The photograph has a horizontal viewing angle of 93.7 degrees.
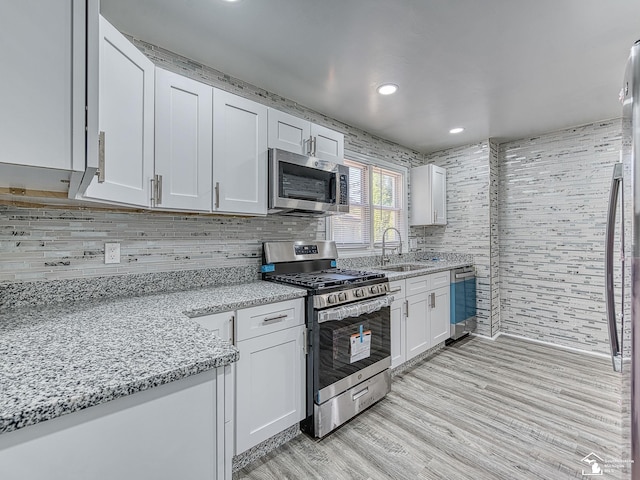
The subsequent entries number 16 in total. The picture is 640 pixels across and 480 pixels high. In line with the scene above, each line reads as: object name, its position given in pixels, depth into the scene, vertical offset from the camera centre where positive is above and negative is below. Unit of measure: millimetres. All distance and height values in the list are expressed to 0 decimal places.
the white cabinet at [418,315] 2691 -737
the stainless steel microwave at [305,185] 2113 +434
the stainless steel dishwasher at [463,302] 3477 -728
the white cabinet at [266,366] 1595 -722
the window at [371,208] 3268 +397
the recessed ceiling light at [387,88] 2404 +1246
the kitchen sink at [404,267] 3516 -315
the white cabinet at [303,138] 2172 +817
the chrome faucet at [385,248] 3516 -86
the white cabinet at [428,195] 3848 +596
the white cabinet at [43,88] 738 +400
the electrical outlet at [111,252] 1727 -65
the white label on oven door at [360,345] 2083 -742
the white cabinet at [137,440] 611 -462
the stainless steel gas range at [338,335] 1886 -647
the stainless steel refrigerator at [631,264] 856 -71
